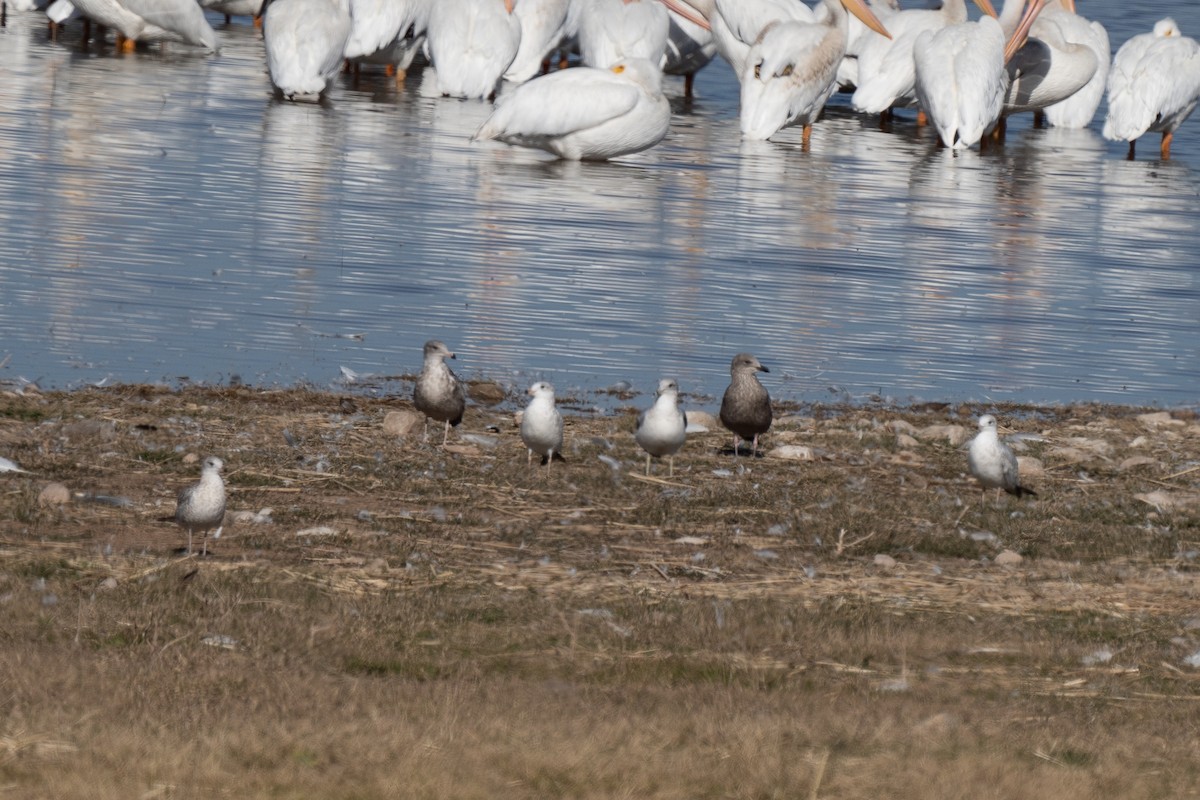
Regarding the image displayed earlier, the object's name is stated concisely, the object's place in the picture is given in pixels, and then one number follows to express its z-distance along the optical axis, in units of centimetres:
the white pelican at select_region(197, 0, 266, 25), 6337
